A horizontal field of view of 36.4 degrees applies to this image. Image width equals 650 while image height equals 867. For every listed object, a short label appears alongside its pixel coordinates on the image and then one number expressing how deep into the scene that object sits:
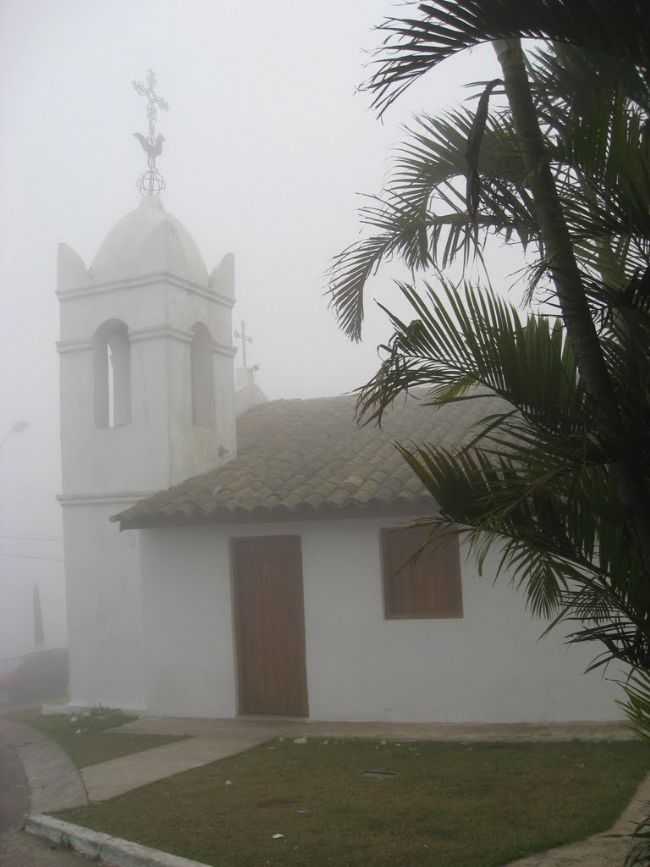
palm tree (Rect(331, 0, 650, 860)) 3.48
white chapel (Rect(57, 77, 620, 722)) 10.91
